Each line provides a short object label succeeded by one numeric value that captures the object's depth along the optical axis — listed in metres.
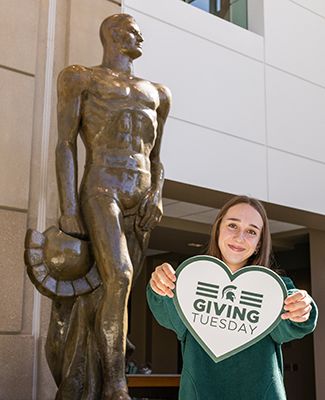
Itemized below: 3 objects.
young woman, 1.76
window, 7.08
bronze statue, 3.51
